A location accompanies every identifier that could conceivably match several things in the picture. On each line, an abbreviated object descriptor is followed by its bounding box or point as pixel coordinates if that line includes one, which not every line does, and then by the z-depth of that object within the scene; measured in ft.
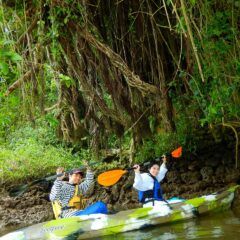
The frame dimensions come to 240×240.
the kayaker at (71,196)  32.97
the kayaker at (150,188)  35.19
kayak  30.65
